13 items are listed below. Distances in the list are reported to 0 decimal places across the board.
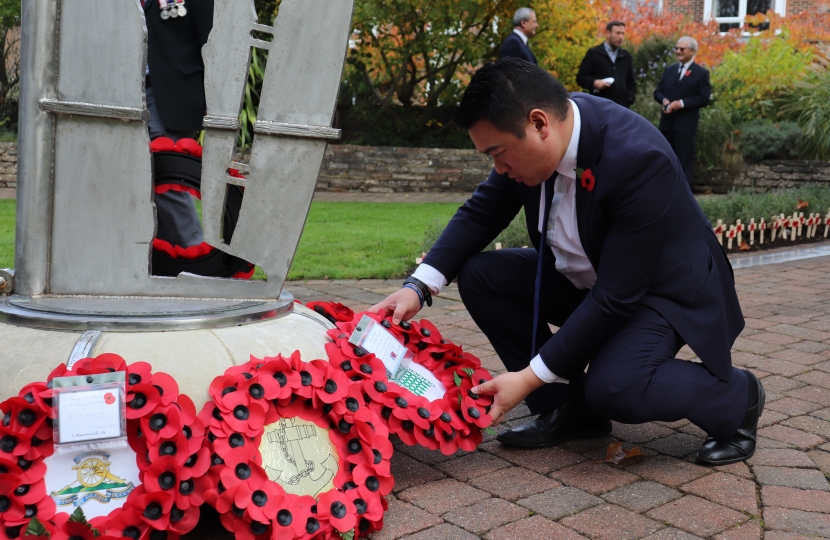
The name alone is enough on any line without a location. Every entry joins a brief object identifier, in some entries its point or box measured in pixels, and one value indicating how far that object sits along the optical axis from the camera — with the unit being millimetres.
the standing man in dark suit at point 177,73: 3812
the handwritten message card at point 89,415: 1989
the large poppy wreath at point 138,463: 1982
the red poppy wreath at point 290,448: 2057
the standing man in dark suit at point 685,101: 9422
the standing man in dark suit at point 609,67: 9561
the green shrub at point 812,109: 12367
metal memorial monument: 2373
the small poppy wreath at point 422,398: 2445
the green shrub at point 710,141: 12609
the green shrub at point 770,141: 12547
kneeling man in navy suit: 2512
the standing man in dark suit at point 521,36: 8516
